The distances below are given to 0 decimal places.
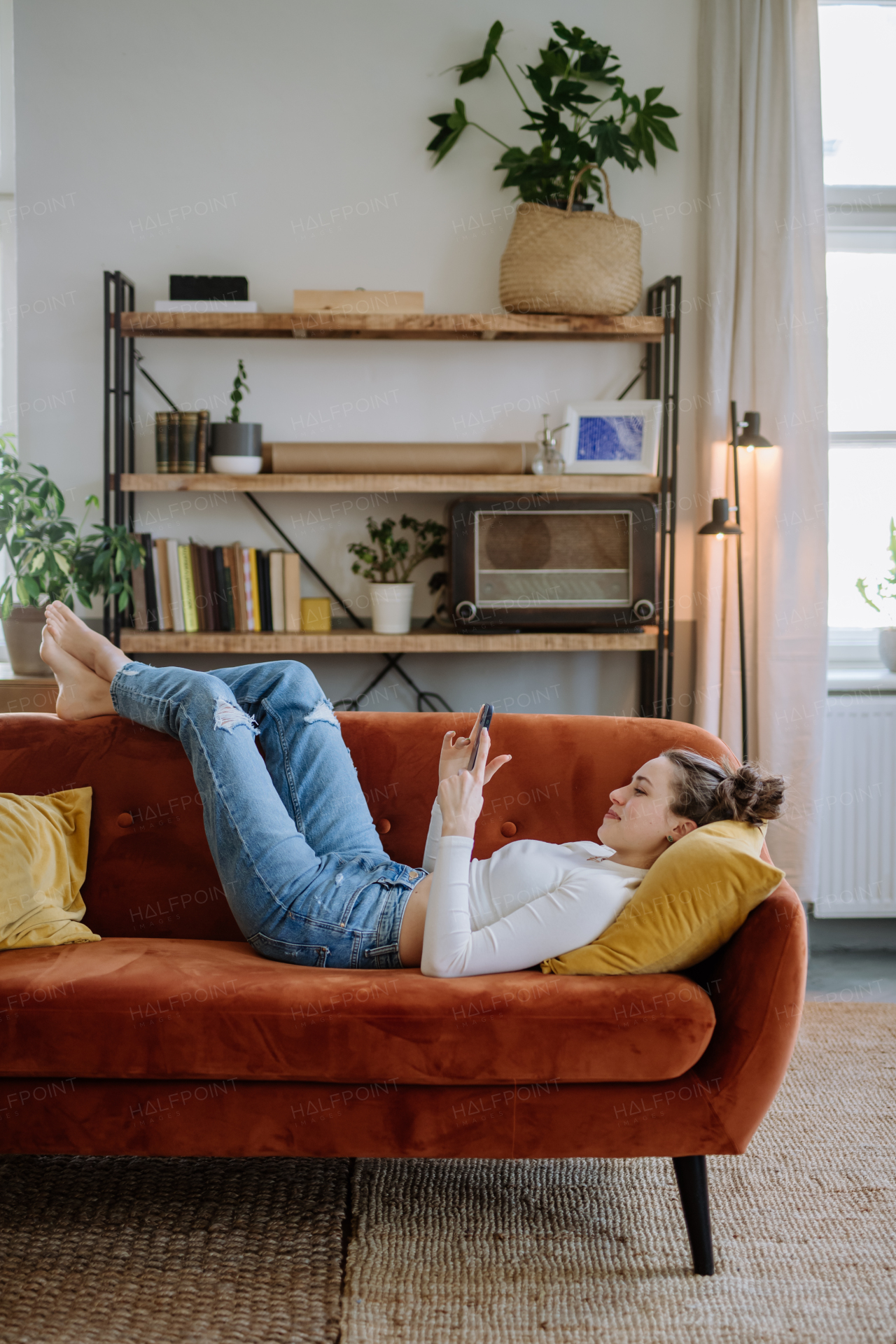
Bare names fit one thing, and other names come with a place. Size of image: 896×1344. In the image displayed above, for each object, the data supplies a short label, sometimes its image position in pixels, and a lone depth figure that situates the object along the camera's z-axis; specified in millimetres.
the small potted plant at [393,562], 2779
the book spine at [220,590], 2779
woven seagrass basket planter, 2670
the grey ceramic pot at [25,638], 2686
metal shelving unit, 2691
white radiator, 2879
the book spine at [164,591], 2787
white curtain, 2785
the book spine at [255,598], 2781
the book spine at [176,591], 2785
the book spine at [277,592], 2791
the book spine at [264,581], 2793
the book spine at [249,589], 2778
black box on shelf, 2762
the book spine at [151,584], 2793
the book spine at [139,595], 2777
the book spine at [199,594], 2773
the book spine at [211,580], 2779
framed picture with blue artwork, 2781
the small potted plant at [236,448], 2736
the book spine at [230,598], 2783
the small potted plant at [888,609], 3000
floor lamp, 2611
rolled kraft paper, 2721
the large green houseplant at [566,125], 2705
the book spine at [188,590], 2768
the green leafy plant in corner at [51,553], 2584
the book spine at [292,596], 2785
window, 3033
